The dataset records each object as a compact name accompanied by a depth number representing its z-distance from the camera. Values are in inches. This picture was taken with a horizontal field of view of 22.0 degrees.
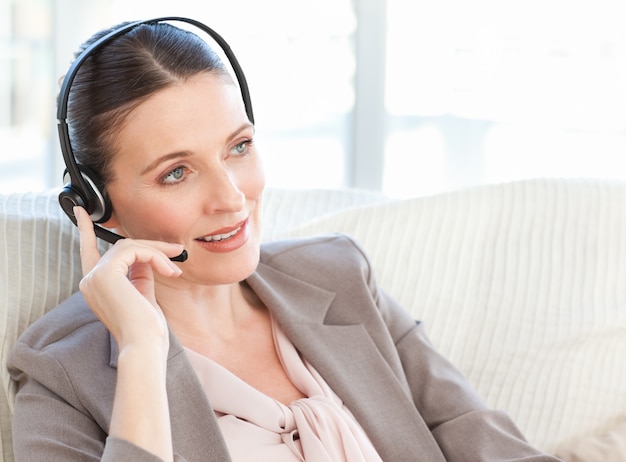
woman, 54.0
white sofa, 65.7
